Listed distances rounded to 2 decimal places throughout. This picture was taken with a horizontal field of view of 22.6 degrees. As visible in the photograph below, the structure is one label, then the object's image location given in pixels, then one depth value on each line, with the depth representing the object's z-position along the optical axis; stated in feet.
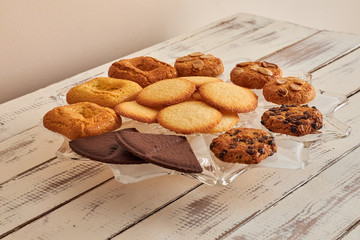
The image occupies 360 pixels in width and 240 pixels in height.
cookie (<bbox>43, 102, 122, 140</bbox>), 3.29
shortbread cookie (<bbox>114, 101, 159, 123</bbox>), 3.33
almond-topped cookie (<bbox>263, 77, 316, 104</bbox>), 3.50
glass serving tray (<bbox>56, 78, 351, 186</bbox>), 3.10
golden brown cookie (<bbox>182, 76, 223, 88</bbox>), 3.57
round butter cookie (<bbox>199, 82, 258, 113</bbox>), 3.37
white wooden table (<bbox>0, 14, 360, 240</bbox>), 3.07
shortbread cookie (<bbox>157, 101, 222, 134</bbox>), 3.25
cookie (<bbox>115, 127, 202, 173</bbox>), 3.04
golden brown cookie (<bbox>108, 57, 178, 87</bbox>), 3.71
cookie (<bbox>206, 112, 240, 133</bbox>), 3.27
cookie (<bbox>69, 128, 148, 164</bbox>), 3.08
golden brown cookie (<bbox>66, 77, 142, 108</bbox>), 3.51
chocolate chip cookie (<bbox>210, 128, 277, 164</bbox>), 3.11
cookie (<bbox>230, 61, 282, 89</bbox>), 3.65
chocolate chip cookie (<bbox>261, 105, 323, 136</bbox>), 3.27
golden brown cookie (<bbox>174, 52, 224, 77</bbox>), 3.78
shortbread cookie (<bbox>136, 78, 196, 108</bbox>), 3.42
